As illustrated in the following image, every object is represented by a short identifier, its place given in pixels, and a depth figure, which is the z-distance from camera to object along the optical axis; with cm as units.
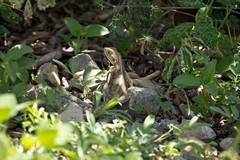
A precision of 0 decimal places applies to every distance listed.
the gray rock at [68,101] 765
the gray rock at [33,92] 792
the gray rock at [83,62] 893
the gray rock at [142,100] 801
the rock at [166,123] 767
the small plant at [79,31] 879
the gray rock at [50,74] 861
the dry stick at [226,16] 887
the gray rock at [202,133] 733
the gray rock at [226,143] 730
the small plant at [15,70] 729
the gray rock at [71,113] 738
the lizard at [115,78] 811
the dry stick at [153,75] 924
